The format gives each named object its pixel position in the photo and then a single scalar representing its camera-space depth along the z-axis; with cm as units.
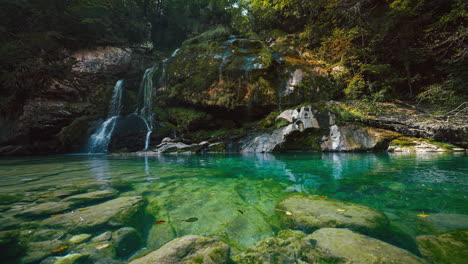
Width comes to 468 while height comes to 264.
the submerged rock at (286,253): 125
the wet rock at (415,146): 734
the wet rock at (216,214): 167
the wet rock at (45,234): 151
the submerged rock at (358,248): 112
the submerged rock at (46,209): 197
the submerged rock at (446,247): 119
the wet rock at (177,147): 1089
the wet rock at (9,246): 129
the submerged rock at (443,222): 159
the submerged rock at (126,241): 143
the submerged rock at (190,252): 119
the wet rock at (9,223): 167
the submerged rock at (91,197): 235
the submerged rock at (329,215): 165
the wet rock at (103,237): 153
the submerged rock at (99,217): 171
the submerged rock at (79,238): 150
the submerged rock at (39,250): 128
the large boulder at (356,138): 830
